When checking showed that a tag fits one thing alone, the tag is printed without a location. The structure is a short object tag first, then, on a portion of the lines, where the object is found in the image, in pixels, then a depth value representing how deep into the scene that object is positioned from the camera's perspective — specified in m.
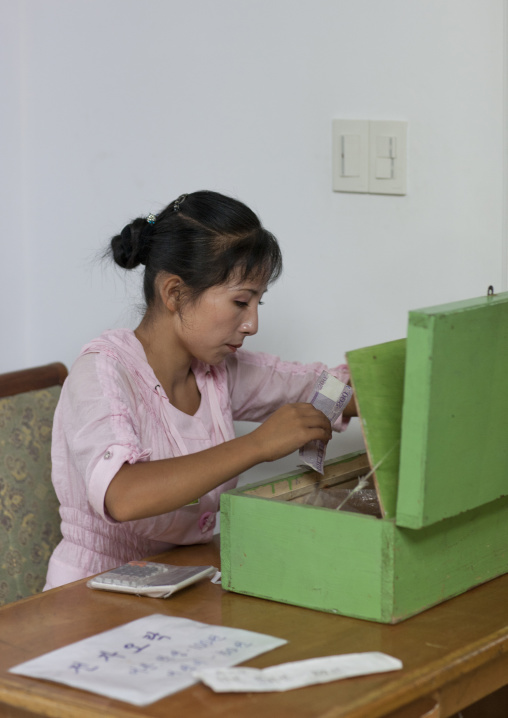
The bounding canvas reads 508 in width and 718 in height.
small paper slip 2.03
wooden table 2.00
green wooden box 2.15
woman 2.37
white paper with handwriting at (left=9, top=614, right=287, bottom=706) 2.04
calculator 2.30
